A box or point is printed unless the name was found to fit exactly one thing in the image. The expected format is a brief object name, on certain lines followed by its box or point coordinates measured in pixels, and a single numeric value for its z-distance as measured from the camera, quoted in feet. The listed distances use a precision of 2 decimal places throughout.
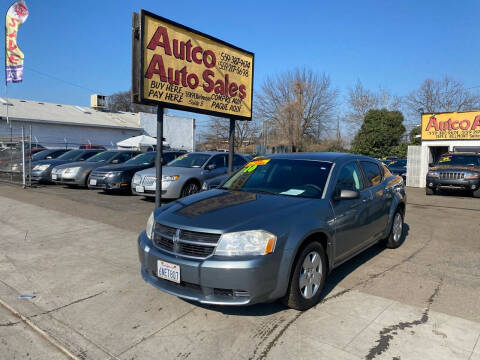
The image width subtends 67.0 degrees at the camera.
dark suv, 40.75
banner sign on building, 54.60
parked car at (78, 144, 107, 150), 84.50
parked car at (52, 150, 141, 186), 40.91
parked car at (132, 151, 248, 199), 30.71
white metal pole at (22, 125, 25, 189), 39.79
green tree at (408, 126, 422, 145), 106.25
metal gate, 42.19
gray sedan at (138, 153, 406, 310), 10.04
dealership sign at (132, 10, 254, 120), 19.13
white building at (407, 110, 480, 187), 54.95
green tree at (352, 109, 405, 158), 115.65
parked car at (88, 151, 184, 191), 36.22
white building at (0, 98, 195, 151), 92.17
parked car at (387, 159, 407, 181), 60.90
